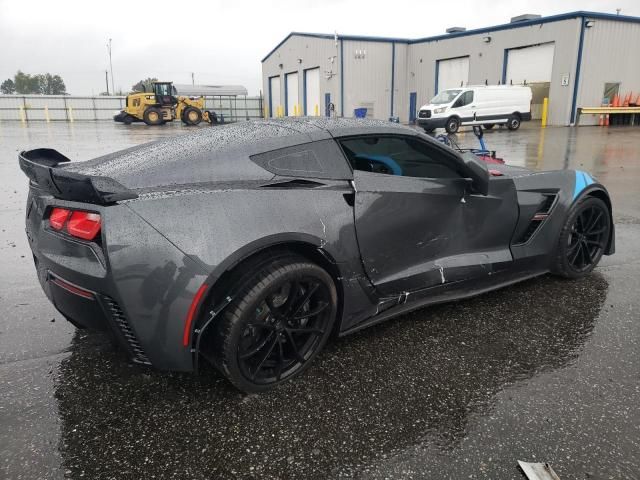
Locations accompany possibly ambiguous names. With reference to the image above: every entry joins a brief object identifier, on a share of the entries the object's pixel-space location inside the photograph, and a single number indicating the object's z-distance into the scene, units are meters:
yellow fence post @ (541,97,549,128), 24.94
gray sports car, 2.15
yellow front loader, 31.91
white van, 22.48
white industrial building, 24.52
